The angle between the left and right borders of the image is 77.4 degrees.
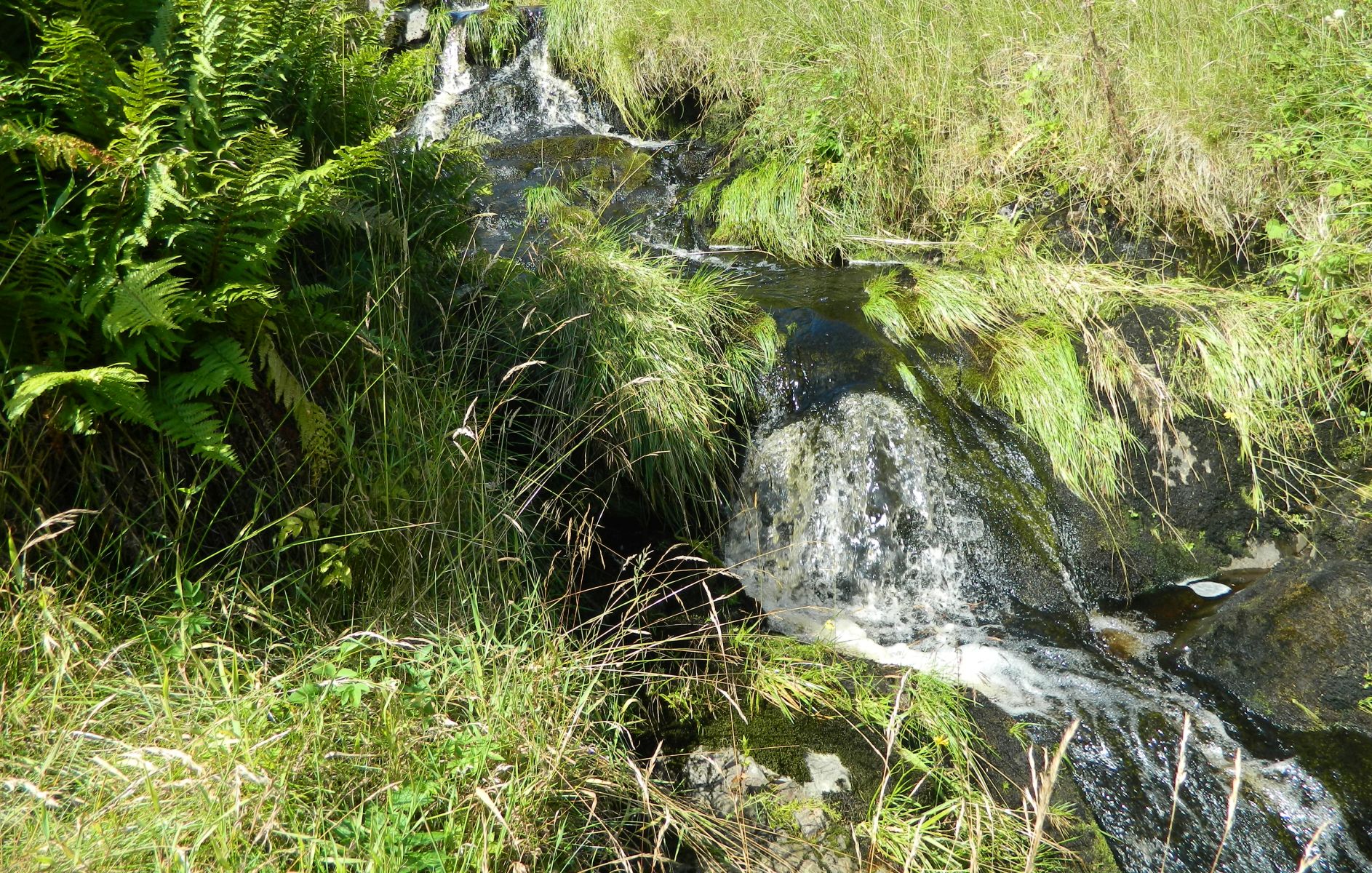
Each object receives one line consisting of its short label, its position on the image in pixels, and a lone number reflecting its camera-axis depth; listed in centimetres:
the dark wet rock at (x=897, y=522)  392
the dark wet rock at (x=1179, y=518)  402
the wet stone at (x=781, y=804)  238
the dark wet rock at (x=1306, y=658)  315
